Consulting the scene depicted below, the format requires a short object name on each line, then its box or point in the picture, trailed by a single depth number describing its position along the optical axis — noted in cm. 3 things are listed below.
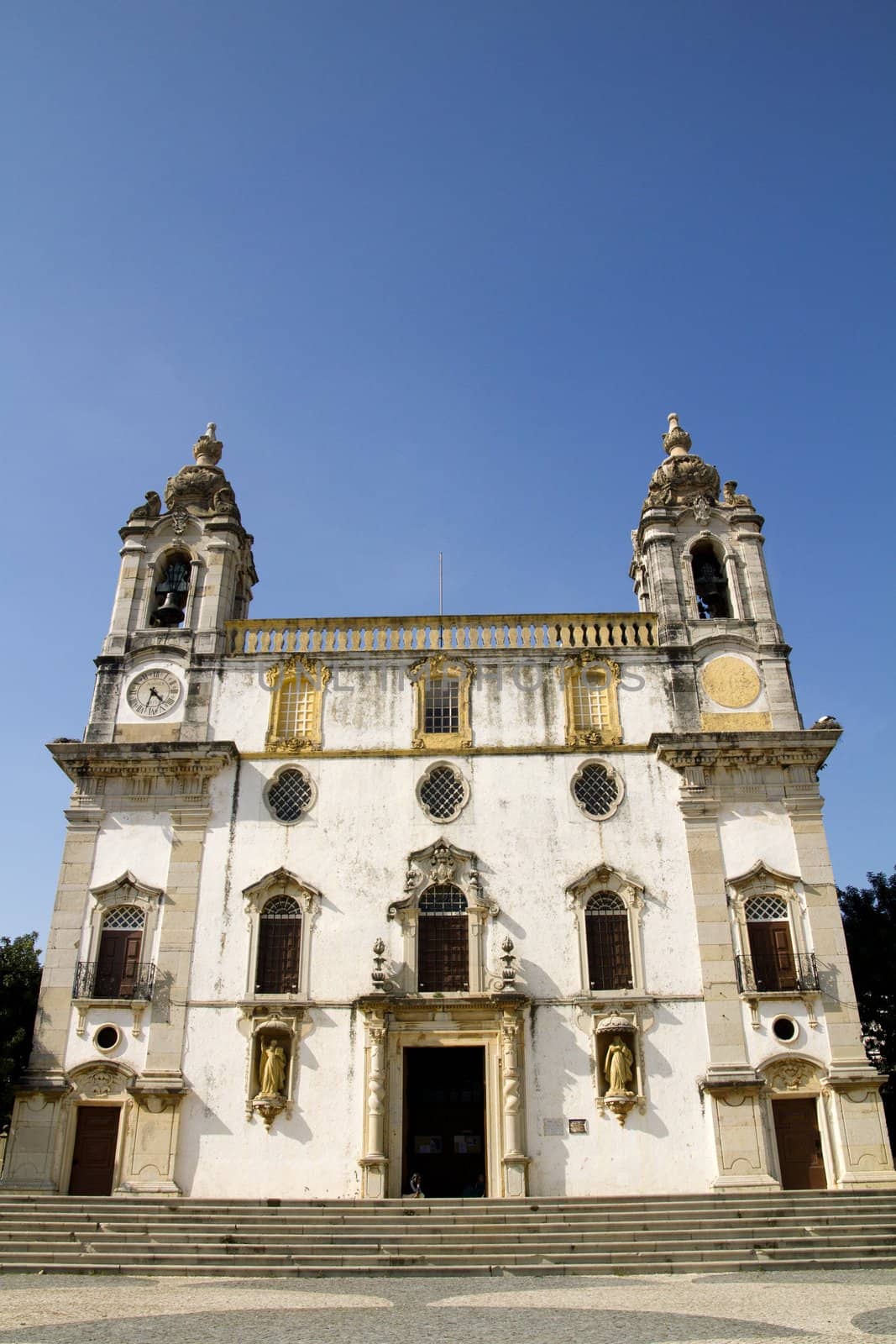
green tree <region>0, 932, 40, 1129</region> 1992
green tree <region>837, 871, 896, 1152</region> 2353
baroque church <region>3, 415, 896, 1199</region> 1905
